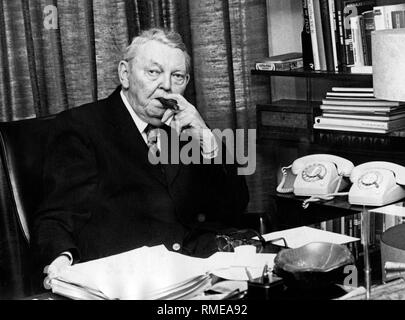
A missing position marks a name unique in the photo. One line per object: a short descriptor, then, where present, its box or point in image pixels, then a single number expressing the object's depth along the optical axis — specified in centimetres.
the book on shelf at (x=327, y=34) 305
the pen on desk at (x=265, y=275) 158
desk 161
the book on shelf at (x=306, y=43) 312
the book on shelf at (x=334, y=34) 303
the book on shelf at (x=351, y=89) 298
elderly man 243
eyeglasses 197
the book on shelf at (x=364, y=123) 291
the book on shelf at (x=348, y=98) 297
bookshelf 297
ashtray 161
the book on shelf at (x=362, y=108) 291
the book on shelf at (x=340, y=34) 301
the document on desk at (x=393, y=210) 232
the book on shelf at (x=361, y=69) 295
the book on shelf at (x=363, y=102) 291
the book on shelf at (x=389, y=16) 283
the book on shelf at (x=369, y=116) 292
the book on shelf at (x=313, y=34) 309
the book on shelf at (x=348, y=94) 297
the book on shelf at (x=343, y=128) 295
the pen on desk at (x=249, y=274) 164
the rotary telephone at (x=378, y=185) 277
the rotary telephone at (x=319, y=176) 289
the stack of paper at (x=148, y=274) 164
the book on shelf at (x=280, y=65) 319
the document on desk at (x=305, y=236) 207
